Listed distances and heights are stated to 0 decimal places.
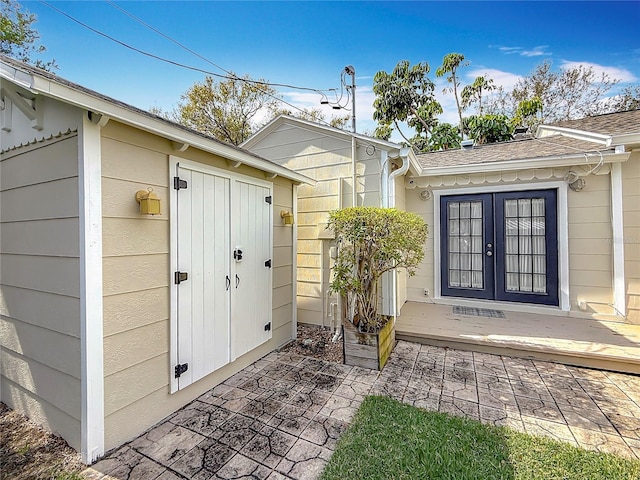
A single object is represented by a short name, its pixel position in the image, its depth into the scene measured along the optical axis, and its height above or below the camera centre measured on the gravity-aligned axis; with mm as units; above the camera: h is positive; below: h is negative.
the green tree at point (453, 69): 13531 +8094
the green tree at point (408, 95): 14500 +7241
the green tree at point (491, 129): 11328 +4288
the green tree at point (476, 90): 13836 +7149
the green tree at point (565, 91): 12227 +6477
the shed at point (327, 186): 4578 +906
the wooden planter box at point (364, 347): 3408 -1284
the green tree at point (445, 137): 13406 +4717
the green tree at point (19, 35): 9828 +7372
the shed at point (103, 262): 2020 -161
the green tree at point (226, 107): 12359 +5829
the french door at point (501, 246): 4883 -141
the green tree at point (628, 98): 11781 +5670
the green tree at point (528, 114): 12273 +5359
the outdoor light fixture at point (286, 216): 4185 +349
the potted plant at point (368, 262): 3422 -278
